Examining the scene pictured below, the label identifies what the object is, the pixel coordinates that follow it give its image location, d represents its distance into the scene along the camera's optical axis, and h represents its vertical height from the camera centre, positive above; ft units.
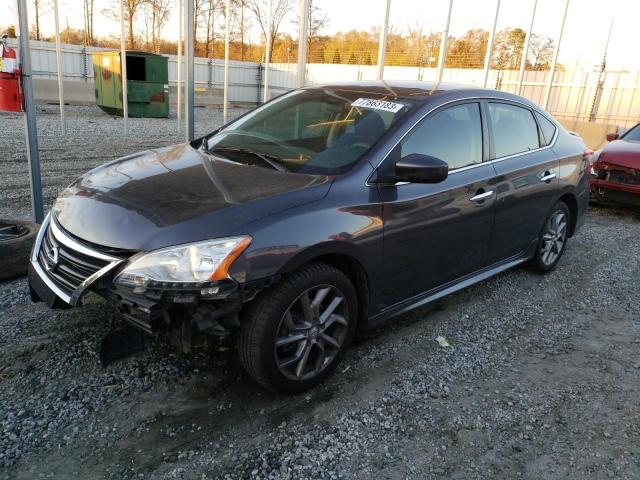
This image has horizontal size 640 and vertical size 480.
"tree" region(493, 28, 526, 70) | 95.96 +7.72
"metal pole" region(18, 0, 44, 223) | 13.99 -1.92
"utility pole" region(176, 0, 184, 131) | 37.11 +2.81
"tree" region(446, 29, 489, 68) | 76.79 +6.52
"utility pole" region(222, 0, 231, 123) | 37.91 +2.74
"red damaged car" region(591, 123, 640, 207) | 24.30 -3.53
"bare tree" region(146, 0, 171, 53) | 81.56 +6.67
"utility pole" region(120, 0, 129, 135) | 33.61 +0.68
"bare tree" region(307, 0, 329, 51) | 119.01 +10.31
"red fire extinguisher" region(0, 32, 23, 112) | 14.01 -0.91
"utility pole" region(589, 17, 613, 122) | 56.80 +0.95
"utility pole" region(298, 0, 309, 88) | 25.08 +1.58
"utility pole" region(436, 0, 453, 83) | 36.98 +3.02
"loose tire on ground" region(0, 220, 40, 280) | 12.96 -5.08
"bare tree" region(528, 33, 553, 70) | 95.96 +6.90
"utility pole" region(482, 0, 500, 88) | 41.41 +3.42
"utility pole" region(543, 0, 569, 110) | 43.25 +3.73
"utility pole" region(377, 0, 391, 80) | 29.90 +2.22
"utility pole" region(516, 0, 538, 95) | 43.06 +4.06
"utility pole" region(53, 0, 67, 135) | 32.01 +0.68
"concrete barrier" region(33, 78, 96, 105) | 64.75 -5.10
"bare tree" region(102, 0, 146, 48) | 78.80 +6.81
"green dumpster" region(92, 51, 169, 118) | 56.59 -2.97
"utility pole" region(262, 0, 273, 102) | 36.47 +1.99
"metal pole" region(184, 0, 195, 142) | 18.08 -0.40
